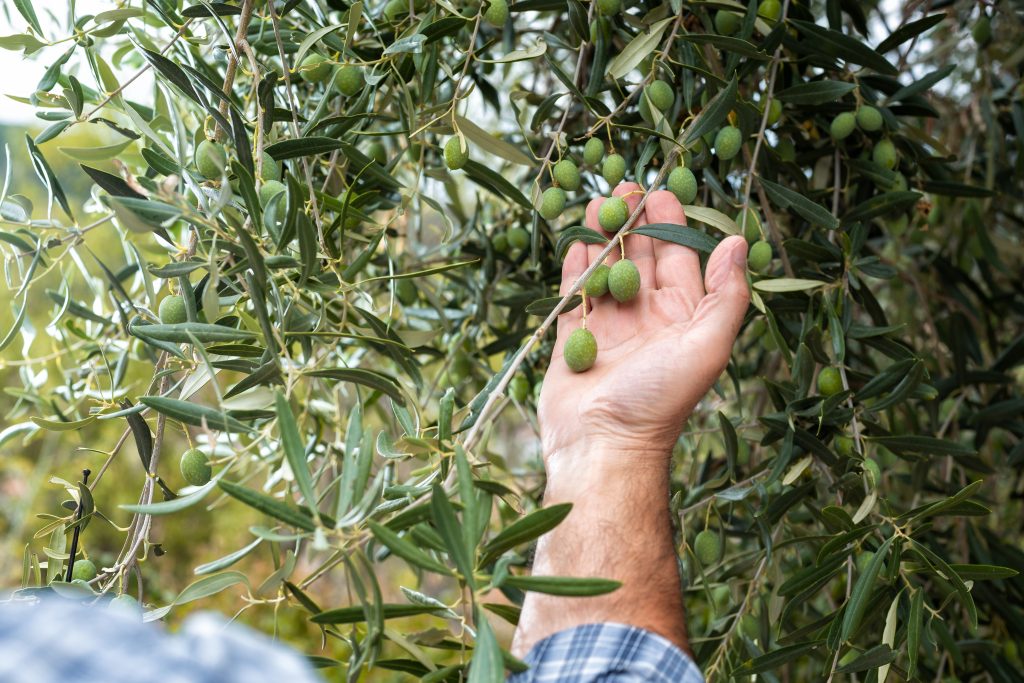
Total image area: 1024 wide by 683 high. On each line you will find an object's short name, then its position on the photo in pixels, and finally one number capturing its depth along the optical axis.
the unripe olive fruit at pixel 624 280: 1.12
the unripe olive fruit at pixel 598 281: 1.15
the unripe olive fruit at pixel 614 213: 1.15
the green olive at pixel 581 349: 1.10
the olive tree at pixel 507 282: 0.98
